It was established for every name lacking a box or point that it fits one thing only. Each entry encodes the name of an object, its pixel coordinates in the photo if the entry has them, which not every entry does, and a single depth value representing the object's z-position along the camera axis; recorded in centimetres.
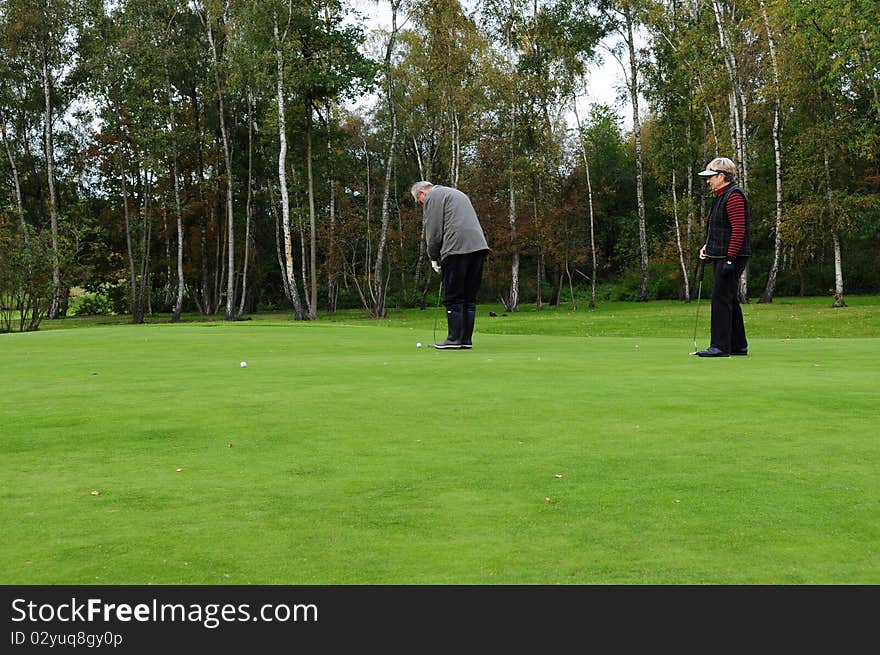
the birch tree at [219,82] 4438
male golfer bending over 1240
